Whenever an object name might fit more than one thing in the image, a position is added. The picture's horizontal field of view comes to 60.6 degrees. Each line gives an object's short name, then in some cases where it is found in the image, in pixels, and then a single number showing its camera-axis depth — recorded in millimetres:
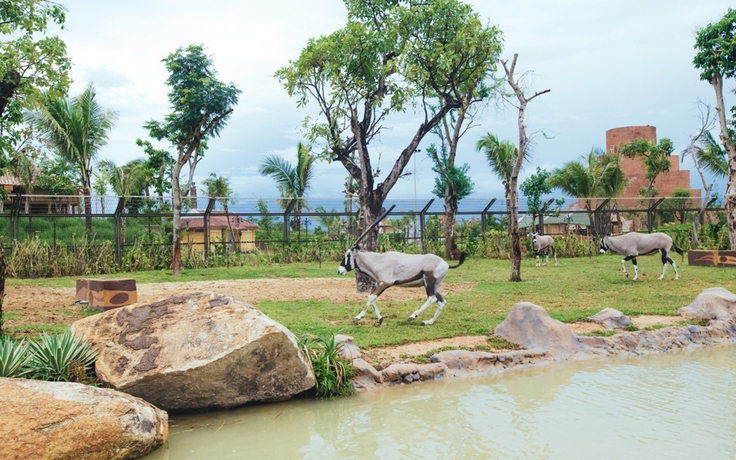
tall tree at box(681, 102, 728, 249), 25609
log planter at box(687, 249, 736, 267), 19422
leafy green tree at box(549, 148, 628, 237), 35031
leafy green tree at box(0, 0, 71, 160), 9539
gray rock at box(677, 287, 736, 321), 10438
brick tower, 47844
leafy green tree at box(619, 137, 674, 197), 34531
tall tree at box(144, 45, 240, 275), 19406
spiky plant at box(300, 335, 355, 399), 6941
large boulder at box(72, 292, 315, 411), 6191
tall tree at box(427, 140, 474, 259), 25797
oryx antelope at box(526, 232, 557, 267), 22281
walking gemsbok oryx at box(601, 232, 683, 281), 17016
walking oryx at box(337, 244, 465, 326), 9906
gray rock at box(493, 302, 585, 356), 8688
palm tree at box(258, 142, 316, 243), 34500
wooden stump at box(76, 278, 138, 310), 10945
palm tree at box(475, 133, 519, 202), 32250
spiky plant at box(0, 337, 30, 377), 6031
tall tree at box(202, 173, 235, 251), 42344
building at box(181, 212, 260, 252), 34234
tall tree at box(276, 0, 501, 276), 15109
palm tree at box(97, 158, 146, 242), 32828
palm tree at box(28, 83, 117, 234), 26172
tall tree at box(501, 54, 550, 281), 16609
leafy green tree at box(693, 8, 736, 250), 20406
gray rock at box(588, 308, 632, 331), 9781
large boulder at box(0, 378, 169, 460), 4883
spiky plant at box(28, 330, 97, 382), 6258
